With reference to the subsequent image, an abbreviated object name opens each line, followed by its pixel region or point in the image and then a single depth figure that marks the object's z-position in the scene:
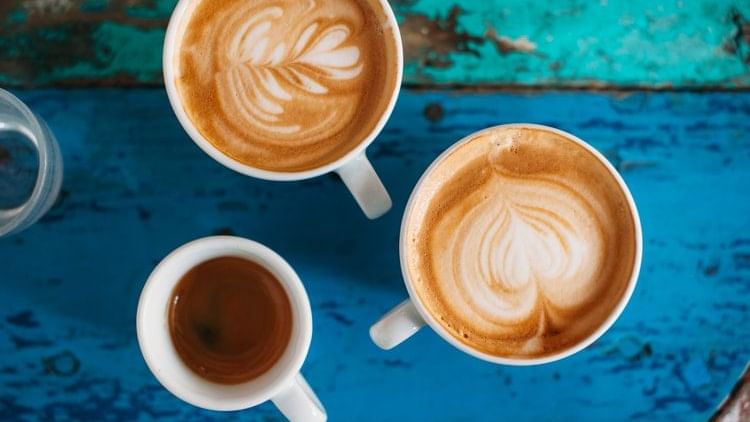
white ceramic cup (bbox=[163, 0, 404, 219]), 0.54
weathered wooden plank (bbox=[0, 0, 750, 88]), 0.59
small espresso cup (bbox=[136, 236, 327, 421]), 0.55
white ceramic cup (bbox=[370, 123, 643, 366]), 0.55
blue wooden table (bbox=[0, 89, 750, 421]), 0.59
